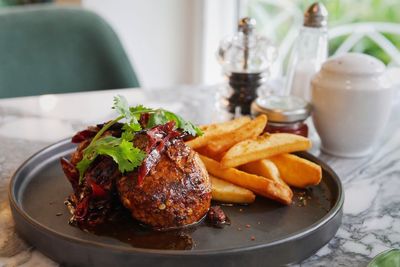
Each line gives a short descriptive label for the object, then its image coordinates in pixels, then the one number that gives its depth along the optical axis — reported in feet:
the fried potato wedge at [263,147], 2.05
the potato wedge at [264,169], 2.06
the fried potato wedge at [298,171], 2.06
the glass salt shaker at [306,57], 2.70
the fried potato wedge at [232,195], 1.98
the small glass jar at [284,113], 2.36
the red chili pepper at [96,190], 1.86
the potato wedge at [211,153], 2.13
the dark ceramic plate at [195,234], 1.69
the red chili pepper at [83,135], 2.05
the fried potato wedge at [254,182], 1.96
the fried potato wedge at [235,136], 2.14
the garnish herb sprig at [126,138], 1.82
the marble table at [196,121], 1.86
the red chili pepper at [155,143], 1.82
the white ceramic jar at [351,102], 2.36
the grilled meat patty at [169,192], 1.82
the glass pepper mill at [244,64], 2.70
